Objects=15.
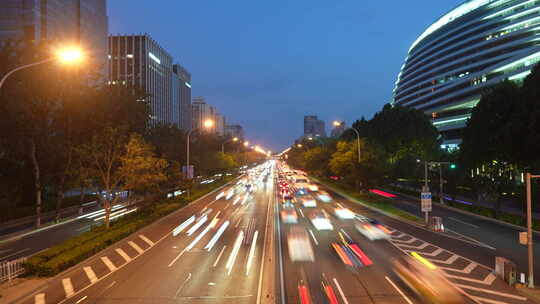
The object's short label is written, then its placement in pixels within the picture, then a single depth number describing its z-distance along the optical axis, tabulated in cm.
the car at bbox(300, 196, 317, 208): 4446
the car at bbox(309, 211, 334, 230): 2976
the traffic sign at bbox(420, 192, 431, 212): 2897
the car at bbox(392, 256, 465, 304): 1450
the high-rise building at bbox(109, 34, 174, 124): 17288
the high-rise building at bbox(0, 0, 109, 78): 6550
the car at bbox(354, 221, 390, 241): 2583
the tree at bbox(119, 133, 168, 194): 2881
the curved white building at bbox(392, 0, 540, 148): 7950
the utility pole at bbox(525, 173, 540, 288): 1548
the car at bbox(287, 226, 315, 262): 2047
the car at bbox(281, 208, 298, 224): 3314
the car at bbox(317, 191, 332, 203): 4981
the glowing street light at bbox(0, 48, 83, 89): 1685
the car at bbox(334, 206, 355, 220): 3512
